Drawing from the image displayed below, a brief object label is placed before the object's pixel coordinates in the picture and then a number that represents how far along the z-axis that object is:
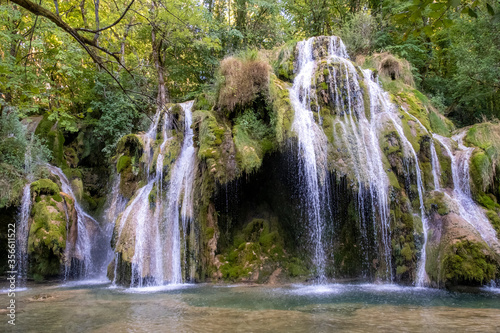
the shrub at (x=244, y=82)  10.94
